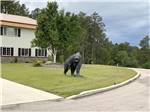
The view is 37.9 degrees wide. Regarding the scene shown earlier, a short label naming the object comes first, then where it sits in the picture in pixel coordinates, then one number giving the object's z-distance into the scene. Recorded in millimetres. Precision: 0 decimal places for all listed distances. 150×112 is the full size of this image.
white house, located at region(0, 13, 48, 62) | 27670
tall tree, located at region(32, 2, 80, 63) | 23996
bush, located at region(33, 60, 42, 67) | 21279
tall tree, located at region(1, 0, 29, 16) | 42754
